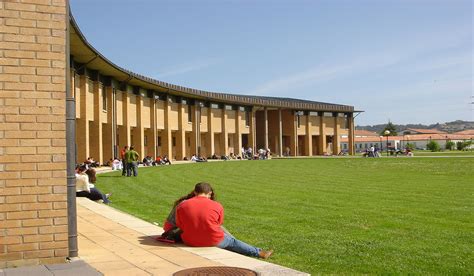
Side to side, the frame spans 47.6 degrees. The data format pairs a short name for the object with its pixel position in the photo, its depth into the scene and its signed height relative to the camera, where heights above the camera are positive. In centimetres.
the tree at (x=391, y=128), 15605 +590
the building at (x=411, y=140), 14746 +224
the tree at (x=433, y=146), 11251 +17
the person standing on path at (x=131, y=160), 2487 -33
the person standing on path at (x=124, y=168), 2550 -71
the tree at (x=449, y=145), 12784 +35
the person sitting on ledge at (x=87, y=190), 1369 -93
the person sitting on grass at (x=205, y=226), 730 -102
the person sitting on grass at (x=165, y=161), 4262 -68
